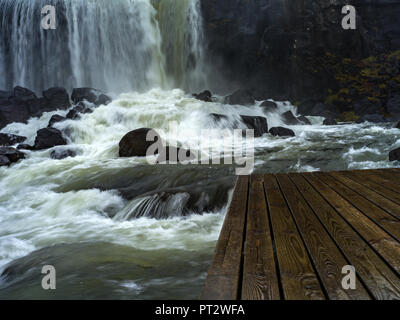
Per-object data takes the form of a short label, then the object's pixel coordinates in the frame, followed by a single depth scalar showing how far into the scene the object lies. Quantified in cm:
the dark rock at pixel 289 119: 1911
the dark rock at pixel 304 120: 1933
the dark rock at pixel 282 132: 1366
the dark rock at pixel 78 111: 1630
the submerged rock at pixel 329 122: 1883
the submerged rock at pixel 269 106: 2073
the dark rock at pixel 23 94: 2080
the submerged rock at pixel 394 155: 741
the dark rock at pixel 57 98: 2092
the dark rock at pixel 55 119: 1535
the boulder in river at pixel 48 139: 1256
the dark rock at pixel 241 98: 2148
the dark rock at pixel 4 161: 1039
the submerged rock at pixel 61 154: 1124
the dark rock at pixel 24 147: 1245
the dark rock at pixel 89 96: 2021
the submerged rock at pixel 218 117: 1467
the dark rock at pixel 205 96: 2115
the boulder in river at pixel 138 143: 1012
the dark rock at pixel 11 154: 1079
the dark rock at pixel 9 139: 1422
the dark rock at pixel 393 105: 2198
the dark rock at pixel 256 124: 1448
